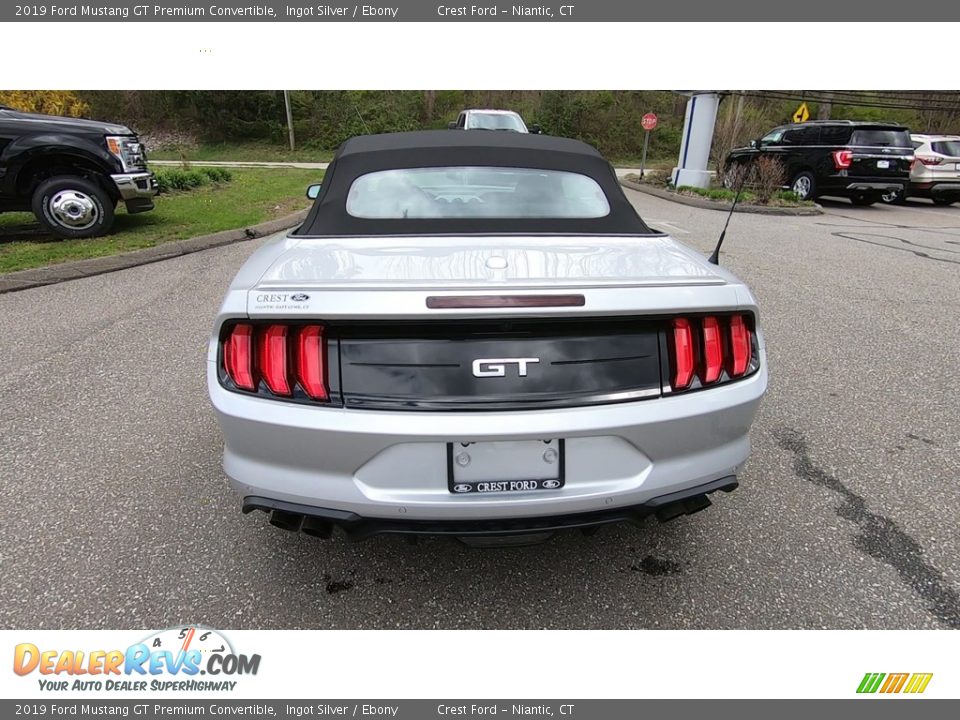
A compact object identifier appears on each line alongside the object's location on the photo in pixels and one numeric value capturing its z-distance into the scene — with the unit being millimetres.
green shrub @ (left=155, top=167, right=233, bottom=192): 10555
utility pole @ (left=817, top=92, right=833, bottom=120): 26812
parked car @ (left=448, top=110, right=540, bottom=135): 15336
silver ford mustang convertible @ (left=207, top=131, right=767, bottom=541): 1619
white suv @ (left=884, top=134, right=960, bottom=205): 13352
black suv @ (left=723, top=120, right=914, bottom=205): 12312
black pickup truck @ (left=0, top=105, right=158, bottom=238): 6422
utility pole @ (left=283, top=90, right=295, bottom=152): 26434
